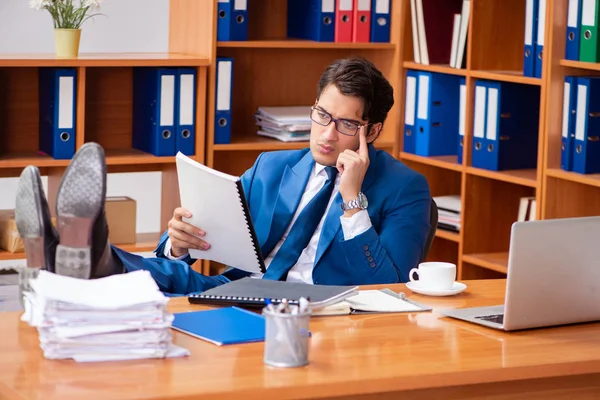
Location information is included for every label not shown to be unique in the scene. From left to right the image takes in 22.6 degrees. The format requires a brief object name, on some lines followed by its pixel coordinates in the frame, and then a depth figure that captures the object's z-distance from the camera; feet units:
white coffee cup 11.44
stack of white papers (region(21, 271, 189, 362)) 8.43
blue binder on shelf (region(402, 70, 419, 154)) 21.01
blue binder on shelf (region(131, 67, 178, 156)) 19.11
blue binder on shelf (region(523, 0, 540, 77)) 18.14
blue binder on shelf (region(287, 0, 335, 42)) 20.35
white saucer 11.36
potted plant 18.38
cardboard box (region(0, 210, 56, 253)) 18.26
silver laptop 9.65
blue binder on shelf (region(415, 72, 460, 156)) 20.54
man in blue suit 12.60
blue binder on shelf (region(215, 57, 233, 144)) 19.62
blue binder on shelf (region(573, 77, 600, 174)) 17.07
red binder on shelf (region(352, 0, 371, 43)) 20.64
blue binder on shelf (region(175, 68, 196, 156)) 19.24
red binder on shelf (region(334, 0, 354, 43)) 20.51
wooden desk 7.92
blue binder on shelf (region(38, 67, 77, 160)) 18.33
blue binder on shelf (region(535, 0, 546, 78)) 17.91
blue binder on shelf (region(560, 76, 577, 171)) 17.40
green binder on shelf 16.77
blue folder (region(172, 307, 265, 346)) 9.26
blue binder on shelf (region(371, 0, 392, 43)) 20.81
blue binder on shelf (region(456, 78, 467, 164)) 20.03
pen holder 8.46
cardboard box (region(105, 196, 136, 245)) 19.45
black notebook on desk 10.24
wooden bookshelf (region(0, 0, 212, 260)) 18.44
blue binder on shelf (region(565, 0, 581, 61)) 17.13
